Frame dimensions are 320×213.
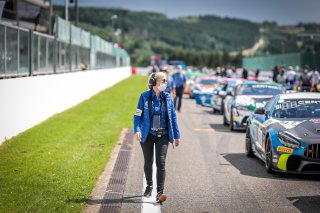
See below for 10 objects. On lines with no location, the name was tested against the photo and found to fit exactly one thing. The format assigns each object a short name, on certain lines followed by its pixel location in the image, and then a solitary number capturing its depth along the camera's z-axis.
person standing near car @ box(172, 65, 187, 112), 27.53
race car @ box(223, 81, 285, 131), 19.55
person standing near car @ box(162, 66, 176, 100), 23.85
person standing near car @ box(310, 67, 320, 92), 38.58
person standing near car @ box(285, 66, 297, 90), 41.94
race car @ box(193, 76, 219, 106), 30.42
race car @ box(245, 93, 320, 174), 11.08
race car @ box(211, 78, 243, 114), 25.52
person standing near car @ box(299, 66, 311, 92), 36.84
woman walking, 9.15
